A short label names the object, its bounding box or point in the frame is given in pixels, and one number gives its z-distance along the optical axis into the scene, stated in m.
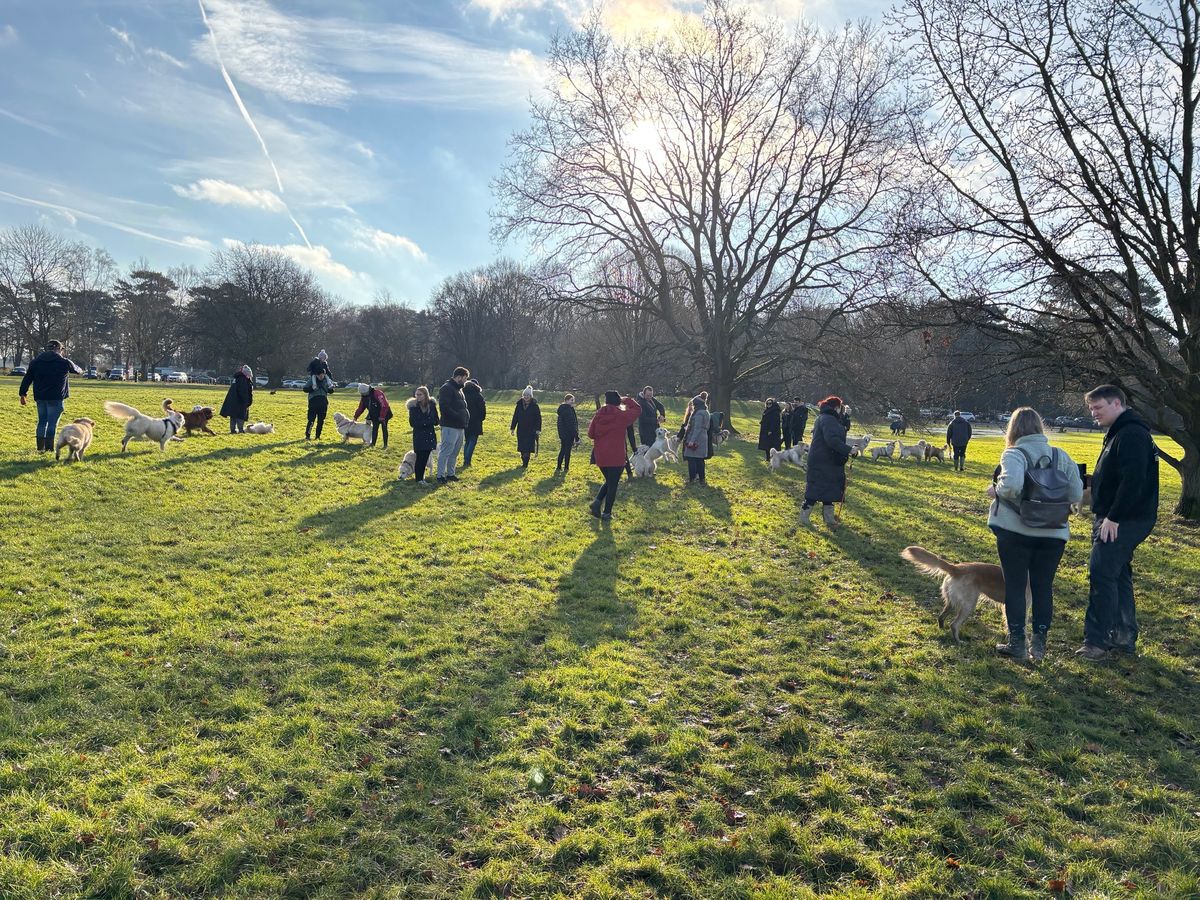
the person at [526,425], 15.28
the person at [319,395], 15.83
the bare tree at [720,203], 23.50
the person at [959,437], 21.61
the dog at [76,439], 11.30
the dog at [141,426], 12.94
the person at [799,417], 21.40
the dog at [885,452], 23.88
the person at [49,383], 11.25
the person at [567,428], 15.00
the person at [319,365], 15.17
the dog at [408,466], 13.19
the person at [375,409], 16.61
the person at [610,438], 10.24
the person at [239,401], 16.76
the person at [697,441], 13.95
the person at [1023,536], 5.29
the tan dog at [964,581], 6.01
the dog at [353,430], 16.75
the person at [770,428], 20.03
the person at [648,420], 16.61
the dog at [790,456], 18.27
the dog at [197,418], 16.03
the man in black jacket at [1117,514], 5.27
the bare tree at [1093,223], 10.88
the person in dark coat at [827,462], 9.98
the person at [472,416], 14.05
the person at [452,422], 12.43
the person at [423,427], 12.32
